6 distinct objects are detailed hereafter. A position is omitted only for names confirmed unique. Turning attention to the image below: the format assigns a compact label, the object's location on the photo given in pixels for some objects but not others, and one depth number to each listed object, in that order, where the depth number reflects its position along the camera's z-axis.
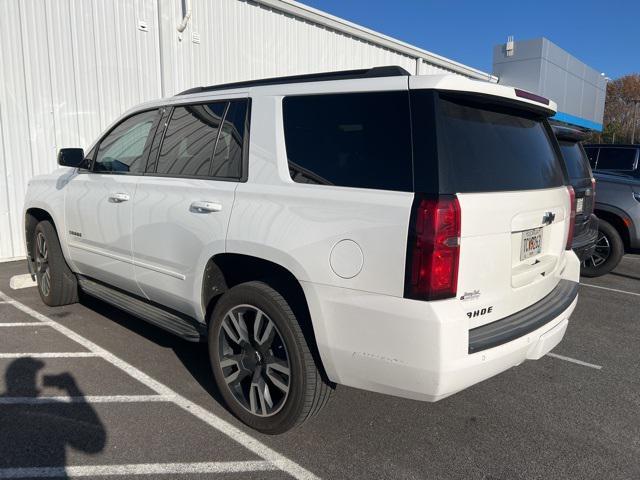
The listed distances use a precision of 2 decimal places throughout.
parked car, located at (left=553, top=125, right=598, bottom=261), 5.75
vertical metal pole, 61.12
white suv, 2.32
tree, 66.75
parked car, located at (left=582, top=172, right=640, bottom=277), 6.80
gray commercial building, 25.17
